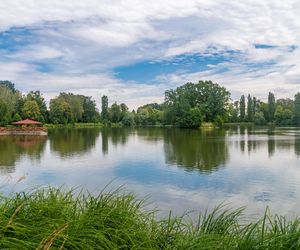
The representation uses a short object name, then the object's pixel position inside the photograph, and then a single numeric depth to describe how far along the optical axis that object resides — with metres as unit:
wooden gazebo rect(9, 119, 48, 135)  30.29
